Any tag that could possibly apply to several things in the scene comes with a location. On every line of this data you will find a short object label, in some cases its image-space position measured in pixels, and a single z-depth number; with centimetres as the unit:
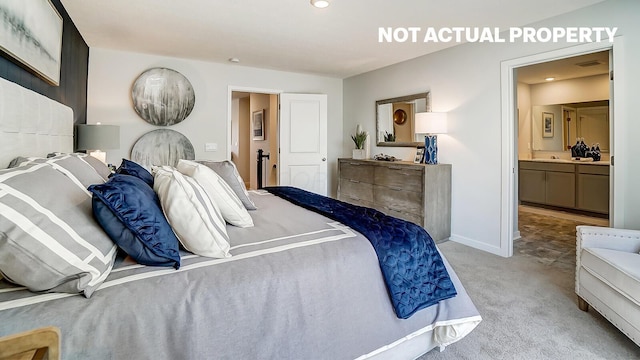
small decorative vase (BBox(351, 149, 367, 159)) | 519
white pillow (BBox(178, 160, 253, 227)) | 178
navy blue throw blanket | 149
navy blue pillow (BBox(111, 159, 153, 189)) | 175
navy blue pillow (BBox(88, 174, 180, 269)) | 114
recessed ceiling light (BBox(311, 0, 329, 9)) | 266
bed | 95
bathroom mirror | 554
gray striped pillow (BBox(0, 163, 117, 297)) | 92
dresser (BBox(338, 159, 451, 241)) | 373
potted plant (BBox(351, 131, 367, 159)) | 520
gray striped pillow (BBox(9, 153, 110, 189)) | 137
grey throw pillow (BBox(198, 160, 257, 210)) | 229
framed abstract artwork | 166
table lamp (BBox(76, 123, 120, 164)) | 313
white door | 520
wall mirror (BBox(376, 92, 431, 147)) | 439
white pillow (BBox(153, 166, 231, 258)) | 131
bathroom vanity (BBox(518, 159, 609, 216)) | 516
